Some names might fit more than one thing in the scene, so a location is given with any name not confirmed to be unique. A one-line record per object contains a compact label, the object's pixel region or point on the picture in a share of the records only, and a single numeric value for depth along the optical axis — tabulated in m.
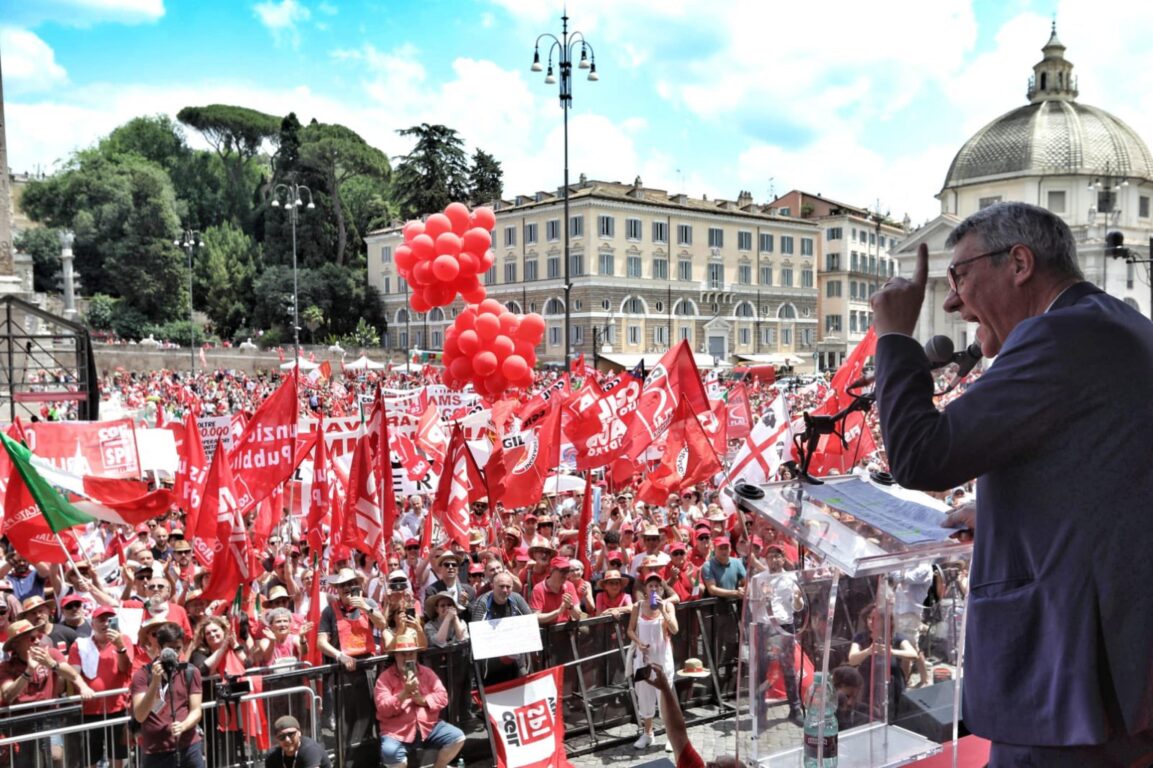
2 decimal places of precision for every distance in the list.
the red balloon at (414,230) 14.85
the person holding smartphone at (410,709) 7.18
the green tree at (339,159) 84.81
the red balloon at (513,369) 15.34
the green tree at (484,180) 78.06
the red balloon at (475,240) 14.47
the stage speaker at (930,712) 3.17
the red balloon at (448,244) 14.29
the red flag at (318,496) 10.05
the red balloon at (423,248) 14.44
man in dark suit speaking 1.84
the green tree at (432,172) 71.31
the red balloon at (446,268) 14.12
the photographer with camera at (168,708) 6.45
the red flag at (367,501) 9.36
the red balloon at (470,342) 15.23
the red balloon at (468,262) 14.48
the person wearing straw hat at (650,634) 8.36
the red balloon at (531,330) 15.88
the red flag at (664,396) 11.99
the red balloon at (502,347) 15.32
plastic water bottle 2.88
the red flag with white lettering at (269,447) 9.48
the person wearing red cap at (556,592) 8.55
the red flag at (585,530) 10.27
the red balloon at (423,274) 14.40
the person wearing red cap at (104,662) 6.96
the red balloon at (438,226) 14.51
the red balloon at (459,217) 14.56
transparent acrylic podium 2.76
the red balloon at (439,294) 14.59
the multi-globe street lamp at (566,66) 21.69
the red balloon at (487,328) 15.30
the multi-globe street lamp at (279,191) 81.56
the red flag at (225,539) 8.20
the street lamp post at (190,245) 66.71
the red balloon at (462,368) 15.48
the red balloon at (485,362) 15.13
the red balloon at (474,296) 14.99
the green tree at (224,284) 78.44
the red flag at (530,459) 11.74
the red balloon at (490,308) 15.69
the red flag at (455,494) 10.33
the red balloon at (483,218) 14.73
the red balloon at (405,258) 14.58
